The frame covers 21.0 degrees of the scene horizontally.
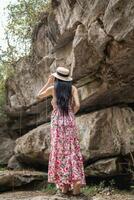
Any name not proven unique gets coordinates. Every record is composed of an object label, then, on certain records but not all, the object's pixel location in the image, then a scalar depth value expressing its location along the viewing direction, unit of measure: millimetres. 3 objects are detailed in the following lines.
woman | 6422
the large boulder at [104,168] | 8516
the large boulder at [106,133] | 8766
